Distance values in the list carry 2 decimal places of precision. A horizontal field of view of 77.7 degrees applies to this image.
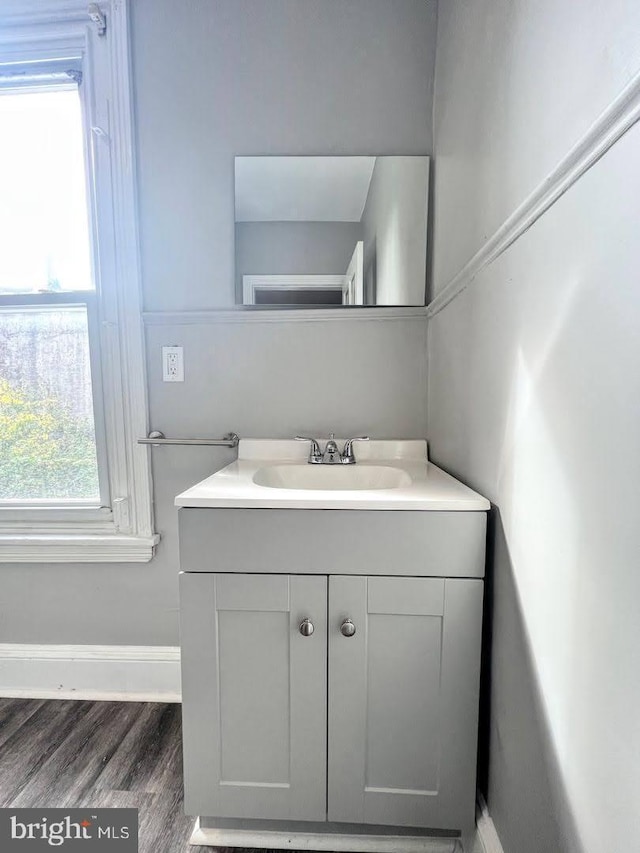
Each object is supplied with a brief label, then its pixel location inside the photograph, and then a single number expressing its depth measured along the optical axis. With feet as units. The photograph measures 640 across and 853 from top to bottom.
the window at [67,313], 4.36
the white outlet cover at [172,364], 4.54
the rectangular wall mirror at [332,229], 4.29
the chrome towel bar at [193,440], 4.29
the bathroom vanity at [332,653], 2.64
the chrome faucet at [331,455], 4.17
